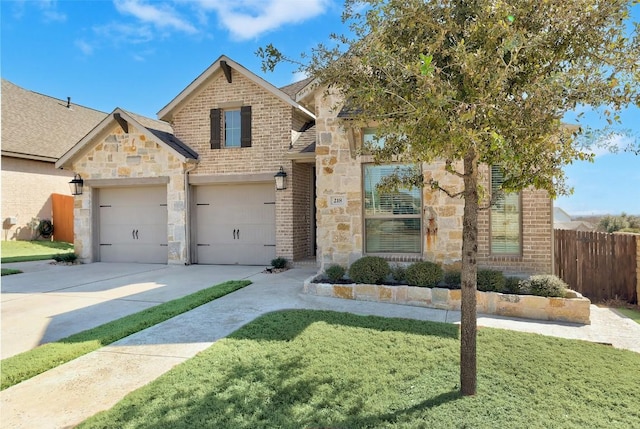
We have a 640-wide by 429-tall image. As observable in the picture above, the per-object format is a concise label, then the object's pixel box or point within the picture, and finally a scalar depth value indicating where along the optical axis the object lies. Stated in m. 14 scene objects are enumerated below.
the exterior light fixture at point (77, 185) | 12.52
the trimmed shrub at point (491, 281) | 6.80
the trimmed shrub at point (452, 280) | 7.27
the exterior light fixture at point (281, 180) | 10.98
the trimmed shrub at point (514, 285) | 6.65
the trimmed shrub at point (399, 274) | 7.55
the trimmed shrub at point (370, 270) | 7.45
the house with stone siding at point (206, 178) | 11.40
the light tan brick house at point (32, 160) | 16.16
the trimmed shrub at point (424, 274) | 7.14
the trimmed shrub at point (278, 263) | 10.54
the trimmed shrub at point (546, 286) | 6.30
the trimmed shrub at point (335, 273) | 7.84
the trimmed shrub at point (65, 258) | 12.23
